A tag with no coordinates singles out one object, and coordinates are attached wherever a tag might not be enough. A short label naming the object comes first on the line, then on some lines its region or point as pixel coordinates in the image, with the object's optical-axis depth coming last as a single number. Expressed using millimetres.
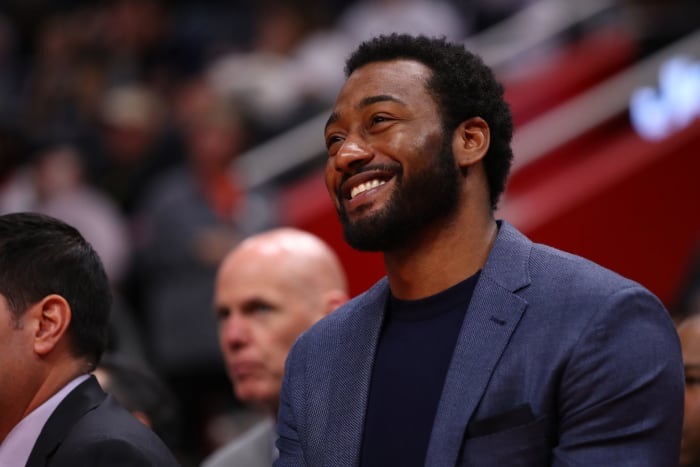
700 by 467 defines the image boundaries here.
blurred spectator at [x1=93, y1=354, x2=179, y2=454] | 6941
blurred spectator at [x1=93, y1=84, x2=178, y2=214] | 14359
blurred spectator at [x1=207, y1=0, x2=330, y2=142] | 14727
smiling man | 4332
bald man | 7328
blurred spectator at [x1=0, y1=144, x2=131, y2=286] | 13156
